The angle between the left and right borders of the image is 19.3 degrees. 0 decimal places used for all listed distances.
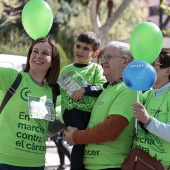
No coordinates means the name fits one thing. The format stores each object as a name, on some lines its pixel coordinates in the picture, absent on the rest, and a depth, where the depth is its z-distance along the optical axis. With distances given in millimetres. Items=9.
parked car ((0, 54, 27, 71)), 8602
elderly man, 3635
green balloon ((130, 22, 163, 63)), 3641
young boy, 3988
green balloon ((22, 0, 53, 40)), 4121
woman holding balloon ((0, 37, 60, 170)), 3678
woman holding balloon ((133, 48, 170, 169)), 3473
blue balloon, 3402
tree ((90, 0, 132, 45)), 15969
